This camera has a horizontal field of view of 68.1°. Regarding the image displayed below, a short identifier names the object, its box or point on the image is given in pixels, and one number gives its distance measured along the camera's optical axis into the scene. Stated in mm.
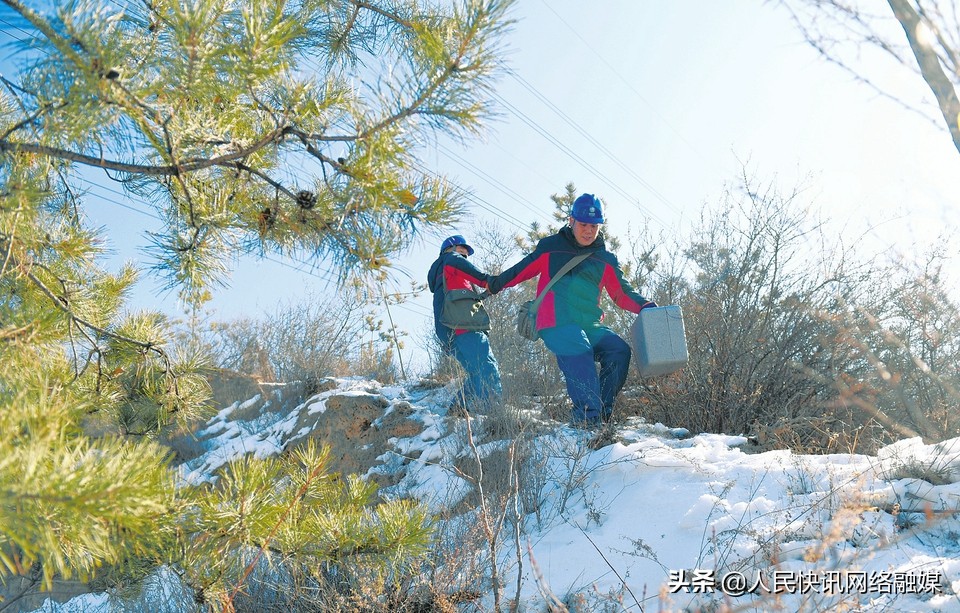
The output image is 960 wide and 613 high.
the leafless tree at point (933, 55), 2232
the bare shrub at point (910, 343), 4859
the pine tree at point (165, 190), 1298
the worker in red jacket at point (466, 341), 5158
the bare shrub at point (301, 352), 8305
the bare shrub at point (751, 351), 4863
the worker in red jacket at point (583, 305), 4645
